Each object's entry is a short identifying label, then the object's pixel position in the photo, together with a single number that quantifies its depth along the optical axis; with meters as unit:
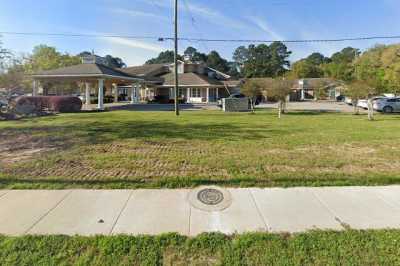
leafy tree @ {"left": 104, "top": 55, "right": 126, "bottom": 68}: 122.00
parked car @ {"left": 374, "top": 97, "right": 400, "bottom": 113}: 27.38
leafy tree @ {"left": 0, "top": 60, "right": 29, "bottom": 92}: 20.56
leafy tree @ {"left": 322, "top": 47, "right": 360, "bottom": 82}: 58.91
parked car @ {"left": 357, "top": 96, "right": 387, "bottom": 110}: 31.44
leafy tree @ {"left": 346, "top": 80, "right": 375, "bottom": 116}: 19.97
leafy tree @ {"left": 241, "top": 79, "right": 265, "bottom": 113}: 23.78
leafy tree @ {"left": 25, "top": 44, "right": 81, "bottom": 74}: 56.62
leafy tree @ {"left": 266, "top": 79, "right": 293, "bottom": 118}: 22.41
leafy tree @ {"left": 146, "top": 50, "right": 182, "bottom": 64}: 115.34
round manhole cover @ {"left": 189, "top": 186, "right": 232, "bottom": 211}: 4.46
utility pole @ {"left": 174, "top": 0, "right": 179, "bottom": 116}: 22.05
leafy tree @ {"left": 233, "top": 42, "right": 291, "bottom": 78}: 85.50
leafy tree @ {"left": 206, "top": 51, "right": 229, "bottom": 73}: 93.51
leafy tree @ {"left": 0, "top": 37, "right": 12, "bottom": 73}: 19.96
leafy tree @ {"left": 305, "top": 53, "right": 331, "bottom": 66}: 101.19
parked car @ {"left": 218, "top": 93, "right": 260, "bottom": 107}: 31.03
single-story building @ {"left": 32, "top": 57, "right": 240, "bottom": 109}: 29.12
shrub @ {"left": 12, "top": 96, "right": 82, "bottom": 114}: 23.72
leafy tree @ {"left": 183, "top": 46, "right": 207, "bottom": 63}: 98.93
